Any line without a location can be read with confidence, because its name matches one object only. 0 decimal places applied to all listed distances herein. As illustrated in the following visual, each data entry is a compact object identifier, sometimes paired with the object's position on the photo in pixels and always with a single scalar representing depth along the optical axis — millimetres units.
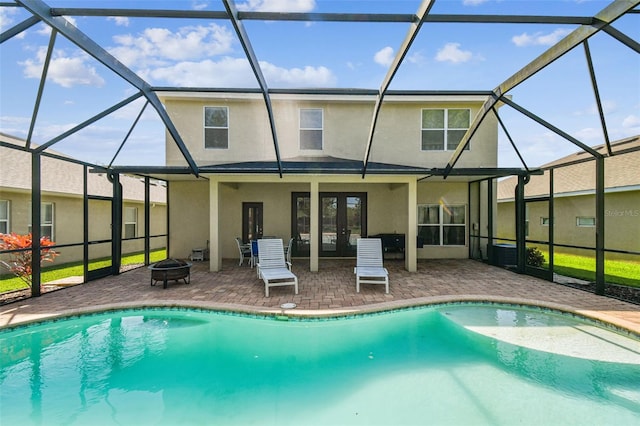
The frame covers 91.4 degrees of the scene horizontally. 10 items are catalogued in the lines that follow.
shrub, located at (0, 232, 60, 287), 8391
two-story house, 13648
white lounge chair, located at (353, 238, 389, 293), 9562
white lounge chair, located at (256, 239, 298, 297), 9398
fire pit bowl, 8617
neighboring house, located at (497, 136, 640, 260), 12875
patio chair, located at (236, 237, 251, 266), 12309
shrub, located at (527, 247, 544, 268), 11141
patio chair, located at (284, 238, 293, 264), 11648
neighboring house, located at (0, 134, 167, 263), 10617
